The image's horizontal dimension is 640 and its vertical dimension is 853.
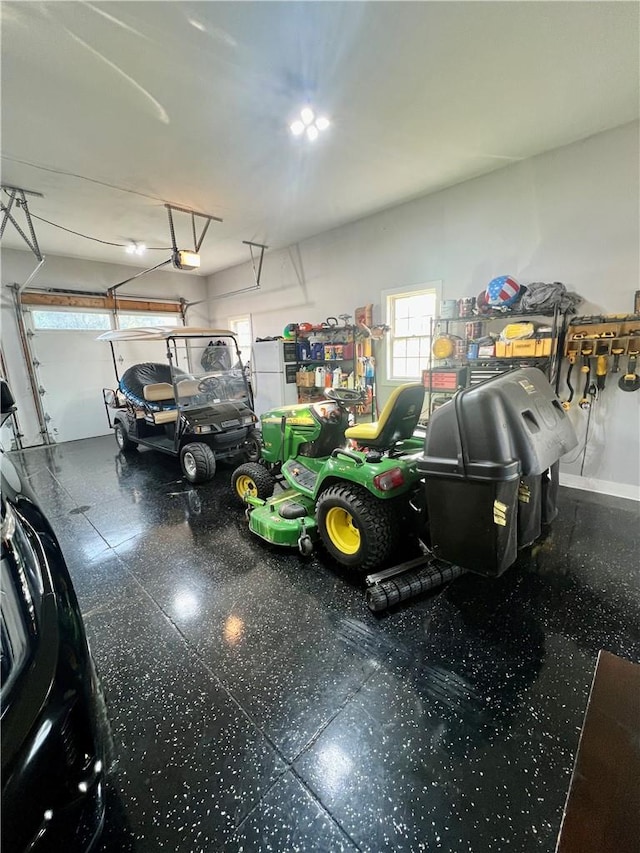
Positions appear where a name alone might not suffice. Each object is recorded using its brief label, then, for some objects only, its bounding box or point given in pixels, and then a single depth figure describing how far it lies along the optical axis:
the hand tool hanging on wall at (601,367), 3.27
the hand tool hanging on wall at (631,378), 3.21
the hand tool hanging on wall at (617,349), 3.14
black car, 0.65
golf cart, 4.24
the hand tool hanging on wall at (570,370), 3.39
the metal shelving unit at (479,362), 3.45
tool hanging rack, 3.13
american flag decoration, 3.54
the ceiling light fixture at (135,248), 5.74
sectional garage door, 6.41
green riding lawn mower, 1.63
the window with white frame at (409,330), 4.74
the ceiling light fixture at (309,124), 2.73
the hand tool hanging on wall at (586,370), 3.32
